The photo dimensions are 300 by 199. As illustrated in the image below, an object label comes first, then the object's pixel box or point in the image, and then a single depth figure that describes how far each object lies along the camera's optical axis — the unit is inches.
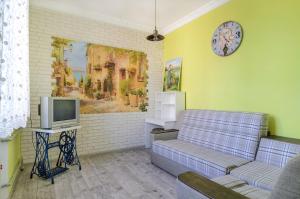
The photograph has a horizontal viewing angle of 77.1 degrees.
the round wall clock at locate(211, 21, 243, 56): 111.7
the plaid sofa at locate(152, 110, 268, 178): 88.5
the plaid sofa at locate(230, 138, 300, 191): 68.2
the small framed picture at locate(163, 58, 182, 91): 160.0
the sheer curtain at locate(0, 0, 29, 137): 56.3
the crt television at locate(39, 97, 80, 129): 103.8
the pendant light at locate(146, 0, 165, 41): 116.8
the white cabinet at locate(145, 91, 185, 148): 149.9
